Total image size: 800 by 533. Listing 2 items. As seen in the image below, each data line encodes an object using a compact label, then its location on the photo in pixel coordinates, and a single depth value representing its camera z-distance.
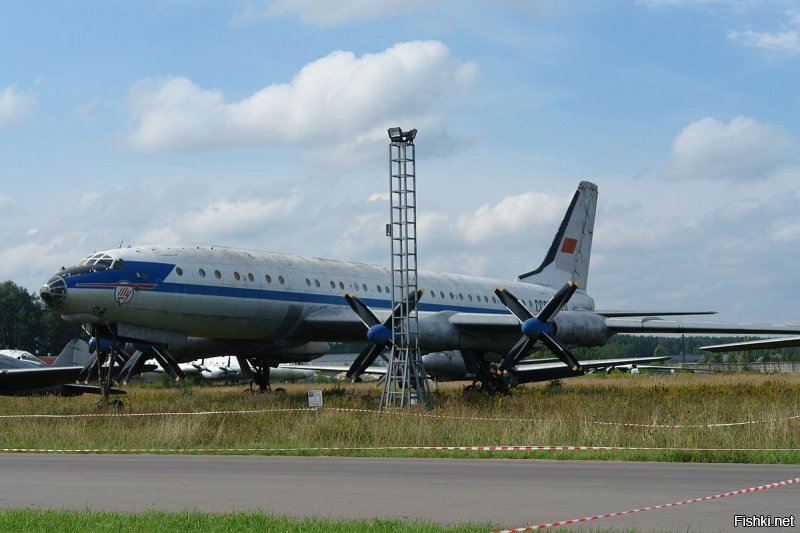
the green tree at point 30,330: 105.94
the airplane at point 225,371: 65.50
